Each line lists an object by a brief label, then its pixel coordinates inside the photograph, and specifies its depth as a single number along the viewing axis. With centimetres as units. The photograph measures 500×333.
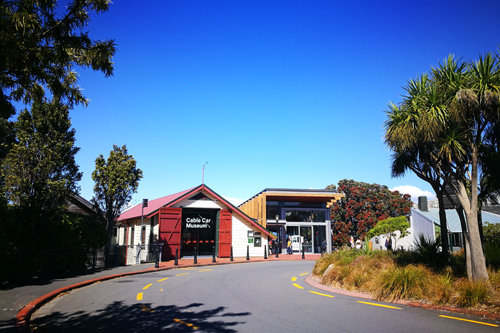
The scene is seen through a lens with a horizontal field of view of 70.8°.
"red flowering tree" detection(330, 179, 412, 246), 3919
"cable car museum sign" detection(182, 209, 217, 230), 2605
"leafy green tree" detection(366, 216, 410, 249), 3262
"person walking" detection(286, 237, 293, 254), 3238
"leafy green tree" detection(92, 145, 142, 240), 2280
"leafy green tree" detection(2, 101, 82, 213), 1409
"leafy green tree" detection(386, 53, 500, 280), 948
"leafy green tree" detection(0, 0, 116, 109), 682
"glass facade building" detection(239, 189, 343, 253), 3319
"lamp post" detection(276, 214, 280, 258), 3348
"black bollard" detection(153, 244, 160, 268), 1931
